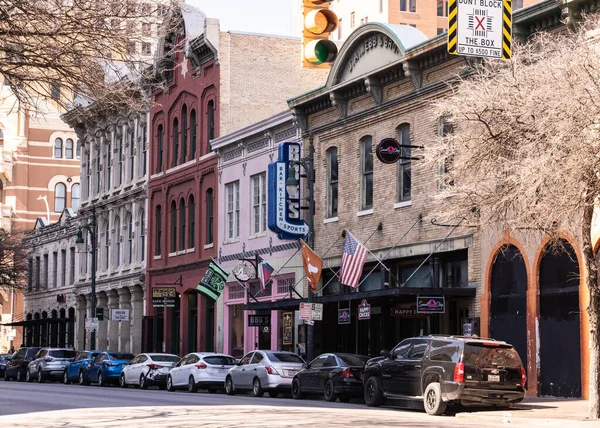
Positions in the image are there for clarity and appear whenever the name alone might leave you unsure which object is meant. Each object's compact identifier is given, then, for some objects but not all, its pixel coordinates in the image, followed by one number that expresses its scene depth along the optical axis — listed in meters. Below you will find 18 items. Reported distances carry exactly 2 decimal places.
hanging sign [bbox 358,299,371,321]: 32.88
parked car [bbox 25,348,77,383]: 48.78
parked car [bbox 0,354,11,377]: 56.88
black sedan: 28.95
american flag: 34.59
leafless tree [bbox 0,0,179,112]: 14.23
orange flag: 36.44
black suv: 24.19
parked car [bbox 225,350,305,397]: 32.19
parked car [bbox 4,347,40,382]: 52.28
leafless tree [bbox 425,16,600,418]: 21.03
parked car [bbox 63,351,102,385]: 46.03
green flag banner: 44.56
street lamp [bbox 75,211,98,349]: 53.84
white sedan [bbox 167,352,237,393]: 36.12
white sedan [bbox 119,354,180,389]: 39.69
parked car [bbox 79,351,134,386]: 43.62
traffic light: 29.97
